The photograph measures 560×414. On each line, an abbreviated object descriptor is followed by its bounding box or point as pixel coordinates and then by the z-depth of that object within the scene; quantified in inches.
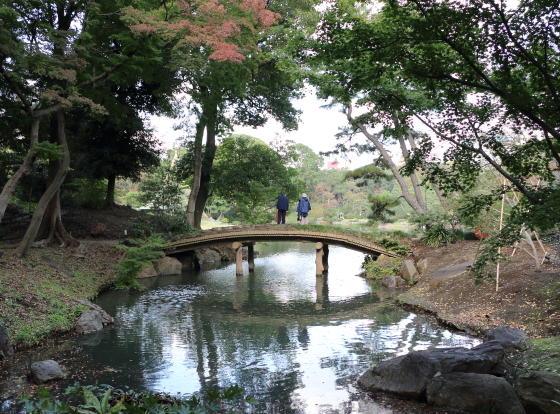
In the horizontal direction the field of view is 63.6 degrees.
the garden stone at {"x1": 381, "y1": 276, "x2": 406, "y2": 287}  610.8
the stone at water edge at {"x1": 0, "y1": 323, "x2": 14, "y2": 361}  293.1
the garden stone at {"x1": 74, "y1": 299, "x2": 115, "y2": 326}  413.4
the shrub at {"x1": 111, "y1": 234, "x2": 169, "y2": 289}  569.6
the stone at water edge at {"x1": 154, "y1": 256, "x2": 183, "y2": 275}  752.3
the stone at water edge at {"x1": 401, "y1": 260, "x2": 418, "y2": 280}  603.8
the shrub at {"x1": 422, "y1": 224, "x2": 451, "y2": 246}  665.0
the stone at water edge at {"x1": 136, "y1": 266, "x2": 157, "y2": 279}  703.7
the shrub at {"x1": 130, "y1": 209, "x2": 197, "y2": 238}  781.9
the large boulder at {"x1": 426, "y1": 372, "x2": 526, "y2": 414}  202.8
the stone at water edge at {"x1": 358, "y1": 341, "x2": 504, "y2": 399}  232.2
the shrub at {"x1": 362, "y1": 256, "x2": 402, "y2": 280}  649.6
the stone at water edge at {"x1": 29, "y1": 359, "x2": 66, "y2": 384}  251.0
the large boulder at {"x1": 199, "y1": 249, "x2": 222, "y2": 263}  905.3
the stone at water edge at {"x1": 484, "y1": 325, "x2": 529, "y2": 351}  266.4
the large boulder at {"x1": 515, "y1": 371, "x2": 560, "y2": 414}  193.2
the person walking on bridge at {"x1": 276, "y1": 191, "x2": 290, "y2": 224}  783.8
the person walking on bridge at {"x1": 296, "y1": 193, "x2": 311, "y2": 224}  786.2
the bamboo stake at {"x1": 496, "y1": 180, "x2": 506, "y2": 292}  395.8
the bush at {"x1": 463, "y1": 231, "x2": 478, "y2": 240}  661.9
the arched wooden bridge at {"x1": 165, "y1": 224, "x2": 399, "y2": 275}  708.0
